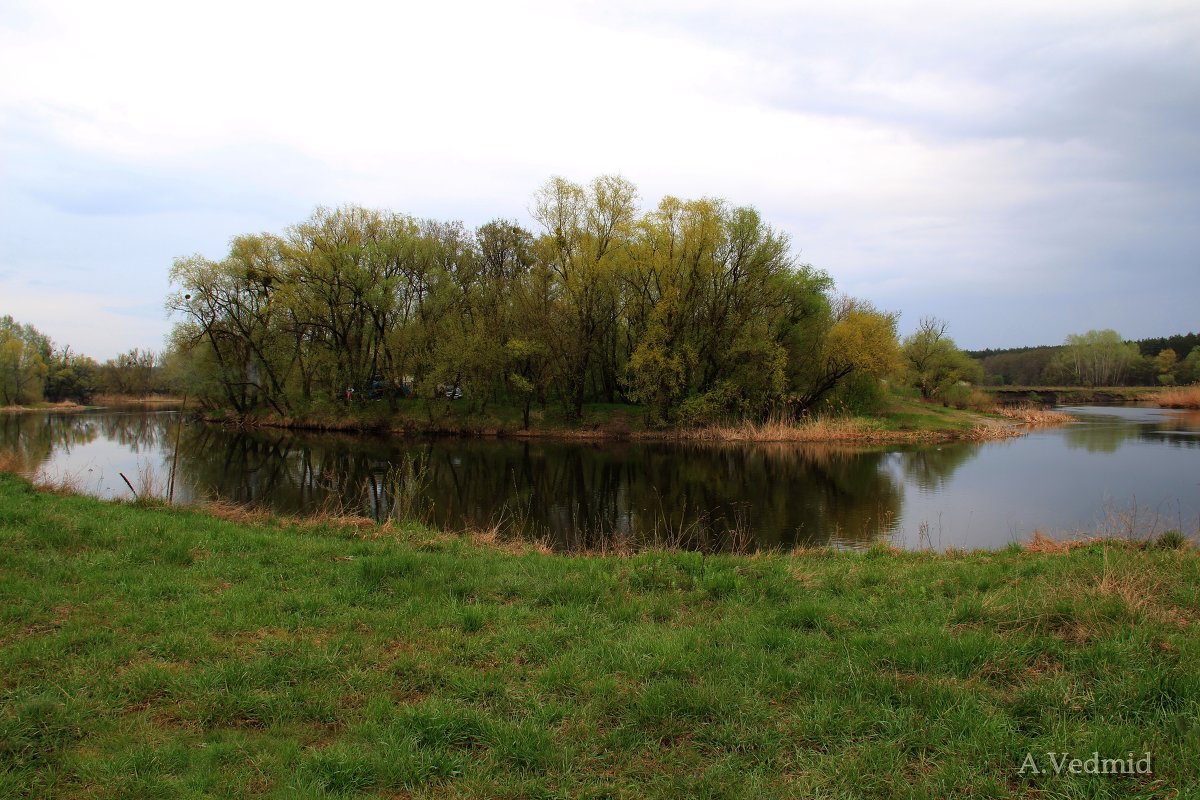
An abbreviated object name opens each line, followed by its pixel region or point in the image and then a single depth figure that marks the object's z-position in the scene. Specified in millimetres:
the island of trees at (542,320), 37156
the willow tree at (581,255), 38375
